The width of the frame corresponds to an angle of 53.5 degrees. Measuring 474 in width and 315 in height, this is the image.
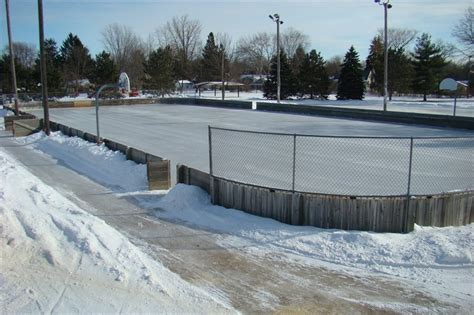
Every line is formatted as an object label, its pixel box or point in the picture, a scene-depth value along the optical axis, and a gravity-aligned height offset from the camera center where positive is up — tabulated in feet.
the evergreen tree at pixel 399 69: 201.05 +8.48
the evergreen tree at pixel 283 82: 200.34 +2.65
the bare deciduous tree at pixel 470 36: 188.34 +21.31
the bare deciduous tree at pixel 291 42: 410.31 +40.44
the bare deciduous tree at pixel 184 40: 374.84 +37.91
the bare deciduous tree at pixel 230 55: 380.09 +27.82
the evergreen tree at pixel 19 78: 248.32 +4.55
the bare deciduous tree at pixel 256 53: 419.95 +31.67
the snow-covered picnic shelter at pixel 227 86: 309.59 +1.23
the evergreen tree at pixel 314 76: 200.64 +5.26
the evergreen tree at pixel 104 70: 240.94 +8.76
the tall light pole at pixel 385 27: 113.39 +14.67
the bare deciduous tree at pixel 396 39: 321.67 +34.47
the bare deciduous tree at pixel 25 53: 360.48 +26.09
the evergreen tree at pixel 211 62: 332.80 +18.17
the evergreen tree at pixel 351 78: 188.34 +4.25
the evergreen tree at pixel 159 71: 230.27 +7.99
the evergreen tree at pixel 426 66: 196.85 +9.71
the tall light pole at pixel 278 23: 148.28 +20.95
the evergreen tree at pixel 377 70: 211.82 +8.56
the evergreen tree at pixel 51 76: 238.27 +5.40
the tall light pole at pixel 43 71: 78.55 +2.75
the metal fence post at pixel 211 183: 33.40 -6.76
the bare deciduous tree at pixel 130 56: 321.52 +21.88
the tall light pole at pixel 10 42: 121.28 +11.39
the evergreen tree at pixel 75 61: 288.55 +16.04
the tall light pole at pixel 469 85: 190.03 +1.94
